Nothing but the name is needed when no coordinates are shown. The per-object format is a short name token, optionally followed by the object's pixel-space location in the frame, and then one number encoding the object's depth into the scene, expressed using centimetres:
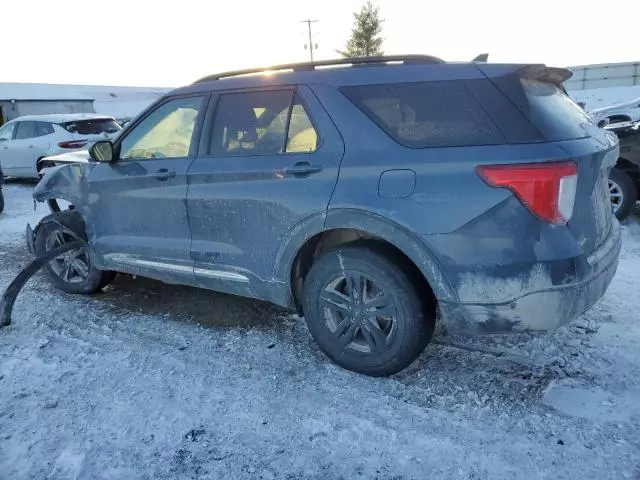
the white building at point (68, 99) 2380
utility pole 4956
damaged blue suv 264
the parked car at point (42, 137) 1204
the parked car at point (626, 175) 645
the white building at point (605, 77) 3262
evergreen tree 4372
